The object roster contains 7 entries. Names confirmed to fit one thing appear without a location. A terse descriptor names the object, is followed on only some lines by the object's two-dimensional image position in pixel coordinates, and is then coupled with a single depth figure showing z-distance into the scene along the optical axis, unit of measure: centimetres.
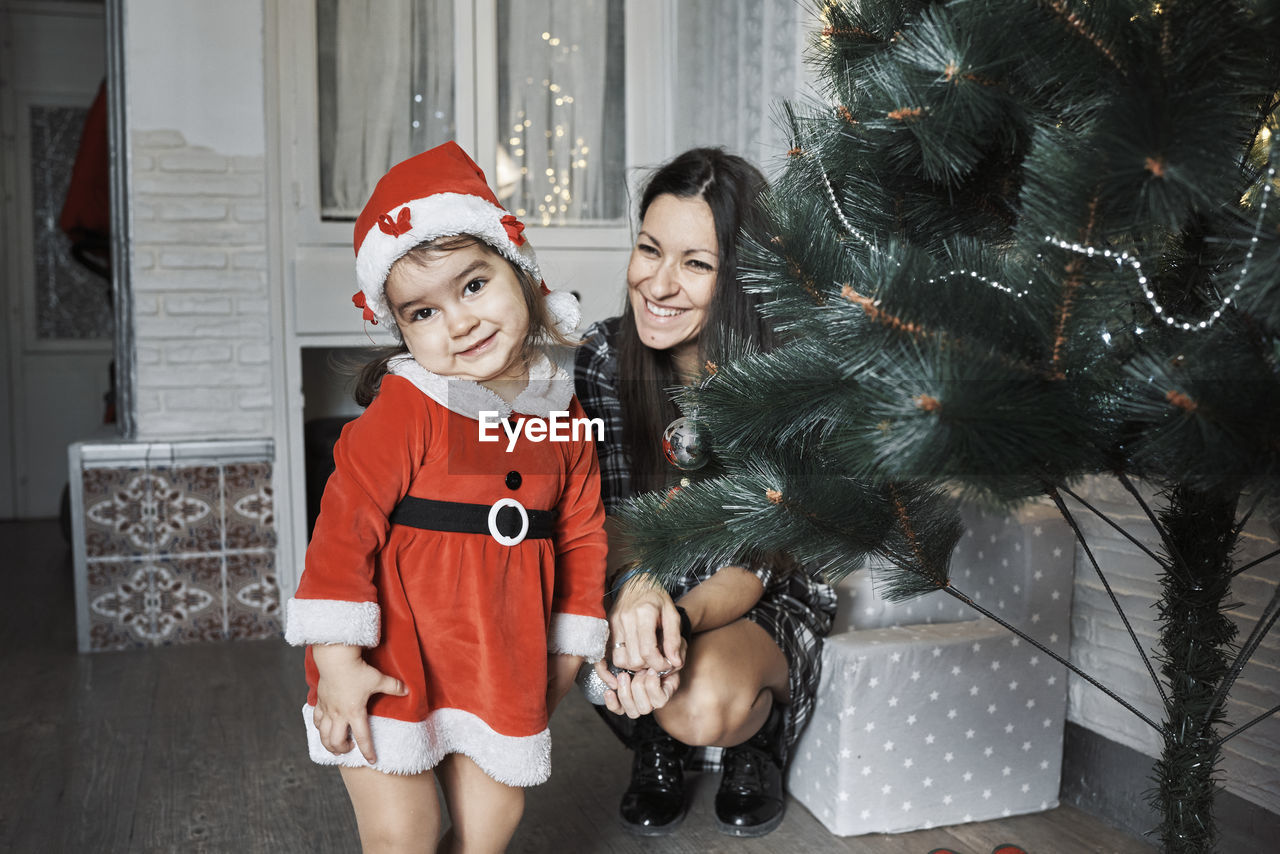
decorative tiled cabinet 260
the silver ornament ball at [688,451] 113
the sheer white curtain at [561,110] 302
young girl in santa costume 108
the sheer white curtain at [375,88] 287
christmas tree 69
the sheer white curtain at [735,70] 242
